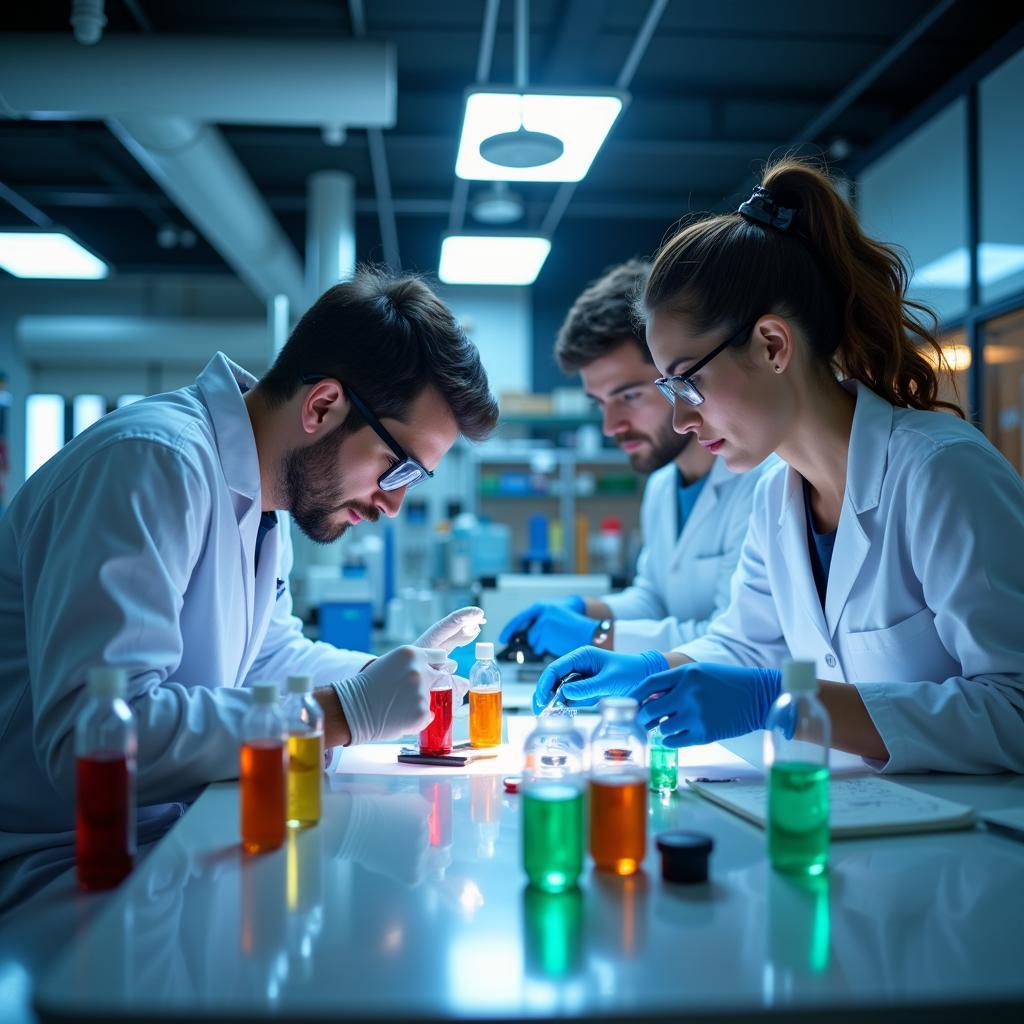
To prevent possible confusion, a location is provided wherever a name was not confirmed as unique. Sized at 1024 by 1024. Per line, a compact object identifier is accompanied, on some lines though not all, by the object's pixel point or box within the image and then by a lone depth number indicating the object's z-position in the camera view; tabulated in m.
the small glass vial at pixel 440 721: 1.67
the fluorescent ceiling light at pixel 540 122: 2.74
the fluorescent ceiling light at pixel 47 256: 5.18
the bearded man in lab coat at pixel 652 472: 2.70
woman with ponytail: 1.41
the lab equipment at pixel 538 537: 6.40
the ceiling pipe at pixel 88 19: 3.41
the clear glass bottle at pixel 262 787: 1.11
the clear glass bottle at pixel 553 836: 0.98
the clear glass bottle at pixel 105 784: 1.04
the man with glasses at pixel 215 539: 1.30
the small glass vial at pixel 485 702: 1.73
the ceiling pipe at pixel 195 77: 3.76
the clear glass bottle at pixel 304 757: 1.21
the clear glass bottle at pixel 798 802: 1.04
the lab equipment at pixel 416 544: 7.35
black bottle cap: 1.01
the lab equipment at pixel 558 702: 1.73
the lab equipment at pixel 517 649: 2.54
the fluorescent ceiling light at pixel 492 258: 4.58
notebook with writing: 1.18
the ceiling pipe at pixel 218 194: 4.41
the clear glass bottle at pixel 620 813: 1.04
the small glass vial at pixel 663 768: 1.41
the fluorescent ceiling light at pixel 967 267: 4.41
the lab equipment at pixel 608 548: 6.93
